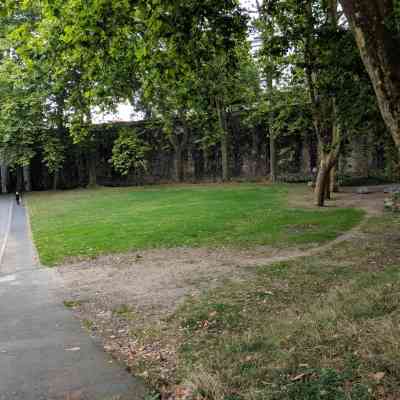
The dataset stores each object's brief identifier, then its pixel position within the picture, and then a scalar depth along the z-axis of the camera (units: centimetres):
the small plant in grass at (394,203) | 1680
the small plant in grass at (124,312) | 703
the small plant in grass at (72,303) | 768
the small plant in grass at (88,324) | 650
